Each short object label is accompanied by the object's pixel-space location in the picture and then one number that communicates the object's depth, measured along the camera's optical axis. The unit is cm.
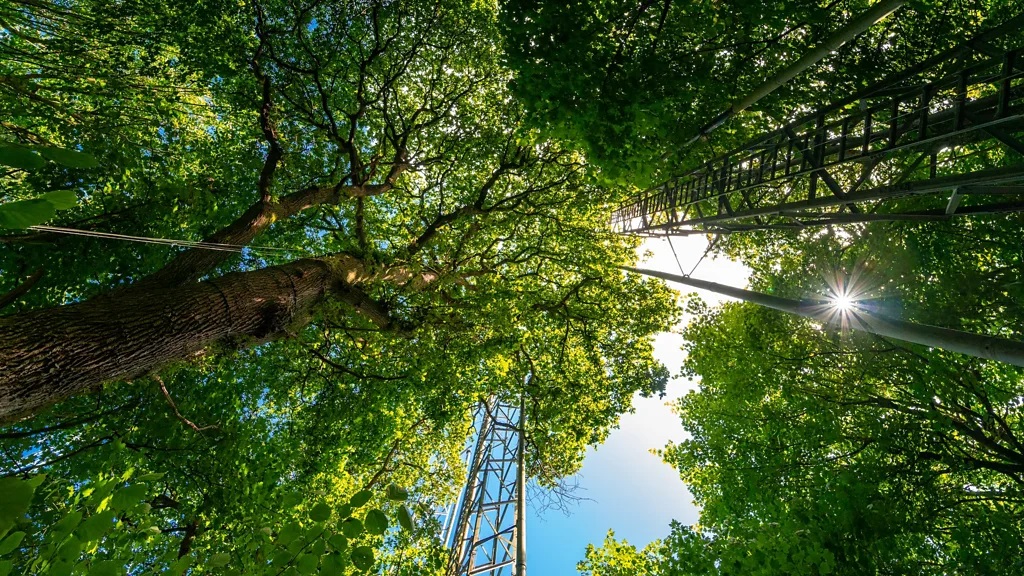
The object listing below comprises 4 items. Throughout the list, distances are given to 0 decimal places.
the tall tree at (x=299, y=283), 453
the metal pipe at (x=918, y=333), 326
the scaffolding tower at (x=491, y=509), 958
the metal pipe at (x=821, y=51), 432
